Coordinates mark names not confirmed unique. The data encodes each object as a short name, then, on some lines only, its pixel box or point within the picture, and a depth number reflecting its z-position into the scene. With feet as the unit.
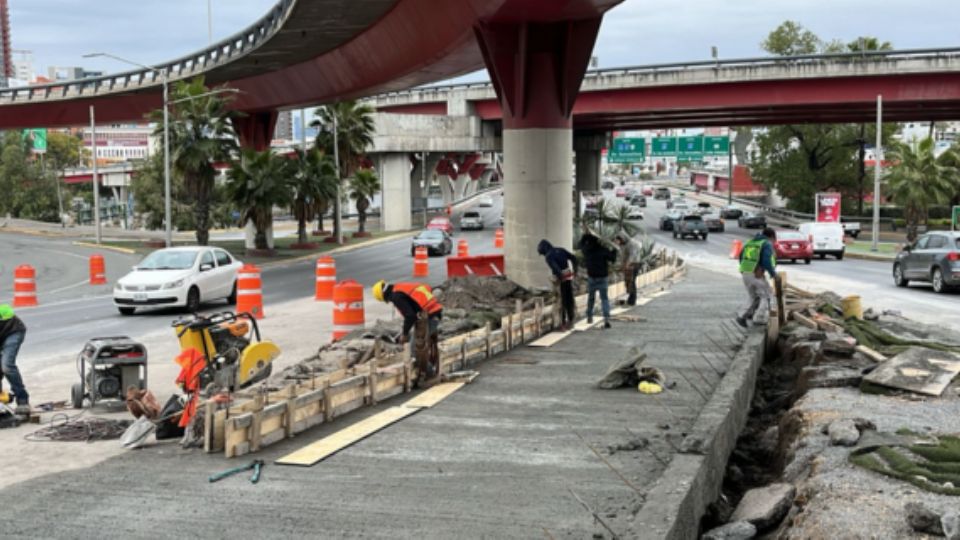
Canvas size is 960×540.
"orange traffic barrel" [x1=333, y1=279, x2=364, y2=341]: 58.23
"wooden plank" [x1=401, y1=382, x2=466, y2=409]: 34.81
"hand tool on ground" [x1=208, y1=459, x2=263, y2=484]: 25.40
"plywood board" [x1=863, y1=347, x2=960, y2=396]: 34.71
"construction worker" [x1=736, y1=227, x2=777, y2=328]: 50.65
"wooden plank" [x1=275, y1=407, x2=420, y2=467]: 27.20
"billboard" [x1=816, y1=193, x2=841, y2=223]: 181.98
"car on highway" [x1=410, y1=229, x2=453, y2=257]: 154.92
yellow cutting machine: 34.35
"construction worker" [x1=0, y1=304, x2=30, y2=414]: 35.12
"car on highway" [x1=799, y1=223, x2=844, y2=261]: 146.30
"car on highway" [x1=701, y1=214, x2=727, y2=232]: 237.86
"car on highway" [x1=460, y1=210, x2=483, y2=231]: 247.29
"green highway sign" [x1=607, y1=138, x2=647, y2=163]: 279.90
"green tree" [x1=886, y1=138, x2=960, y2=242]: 173.37
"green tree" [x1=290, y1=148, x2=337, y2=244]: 172.04
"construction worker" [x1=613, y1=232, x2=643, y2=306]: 67.10
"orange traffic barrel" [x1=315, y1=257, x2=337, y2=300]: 82.33
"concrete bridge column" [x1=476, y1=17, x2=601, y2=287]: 80.64
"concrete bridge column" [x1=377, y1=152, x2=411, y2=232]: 234.58
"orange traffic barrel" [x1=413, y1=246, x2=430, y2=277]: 111.55
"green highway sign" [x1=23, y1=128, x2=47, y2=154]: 281.04
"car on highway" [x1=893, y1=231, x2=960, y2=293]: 84.48
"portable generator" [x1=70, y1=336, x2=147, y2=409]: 36.32
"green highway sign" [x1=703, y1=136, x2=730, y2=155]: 267.80
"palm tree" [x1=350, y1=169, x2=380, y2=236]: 220.43
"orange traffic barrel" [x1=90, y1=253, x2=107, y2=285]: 105.19
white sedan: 72.49
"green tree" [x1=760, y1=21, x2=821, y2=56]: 277.64
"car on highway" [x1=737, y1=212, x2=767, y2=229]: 245.06
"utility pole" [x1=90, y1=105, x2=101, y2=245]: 157.82
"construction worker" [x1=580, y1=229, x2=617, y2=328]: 53.67
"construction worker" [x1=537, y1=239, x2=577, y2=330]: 53.16
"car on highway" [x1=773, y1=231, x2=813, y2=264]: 136.05
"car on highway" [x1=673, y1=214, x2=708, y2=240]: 201.98
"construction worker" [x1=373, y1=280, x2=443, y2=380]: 36.76
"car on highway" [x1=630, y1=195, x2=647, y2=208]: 345.72
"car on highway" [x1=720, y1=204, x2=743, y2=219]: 301.02
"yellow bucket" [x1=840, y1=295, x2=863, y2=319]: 58.90
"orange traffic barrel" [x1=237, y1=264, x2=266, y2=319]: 69.21
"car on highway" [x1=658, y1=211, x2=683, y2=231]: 234.07
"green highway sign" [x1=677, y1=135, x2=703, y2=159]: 271.69
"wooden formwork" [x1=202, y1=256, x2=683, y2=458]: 28.07
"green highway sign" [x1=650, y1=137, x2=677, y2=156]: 275.59
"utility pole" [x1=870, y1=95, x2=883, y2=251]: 158.55
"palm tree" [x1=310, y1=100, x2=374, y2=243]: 201.16
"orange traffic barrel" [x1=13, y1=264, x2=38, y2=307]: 82.53
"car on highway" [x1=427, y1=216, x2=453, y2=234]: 216.62
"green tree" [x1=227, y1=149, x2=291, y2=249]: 155.02
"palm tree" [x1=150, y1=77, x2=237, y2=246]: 142.82
